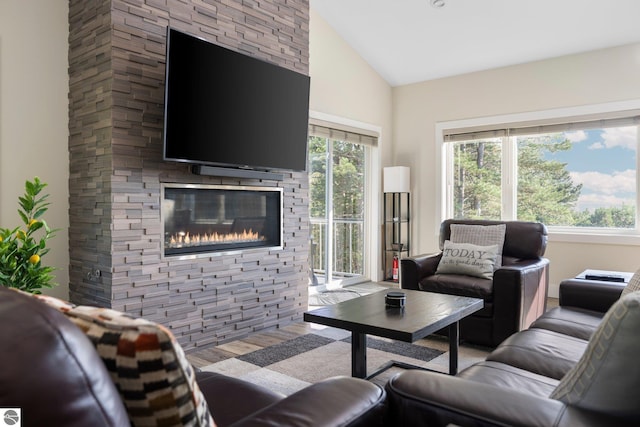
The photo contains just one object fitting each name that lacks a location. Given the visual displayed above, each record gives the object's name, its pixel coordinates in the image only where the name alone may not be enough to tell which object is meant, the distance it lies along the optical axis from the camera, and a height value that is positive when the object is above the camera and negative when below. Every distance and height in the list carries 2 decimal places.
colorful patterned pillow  0.68 -0.23
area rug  2.75 -0.94
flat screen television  2.94 +0.77
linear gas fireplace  3.19 -0.01
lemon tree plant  2.32 -0.22
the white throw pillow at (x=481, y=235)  3.83 -0.15
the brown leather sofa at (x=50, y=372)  0.57 -0.20
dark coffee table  2.22 -0.52
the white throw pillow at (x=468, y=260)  3.56 -0.34
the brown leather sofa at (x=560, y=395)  1.04 -0.44
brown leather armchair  3.17 -0.49
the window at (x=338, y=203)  5.28 +0.17
